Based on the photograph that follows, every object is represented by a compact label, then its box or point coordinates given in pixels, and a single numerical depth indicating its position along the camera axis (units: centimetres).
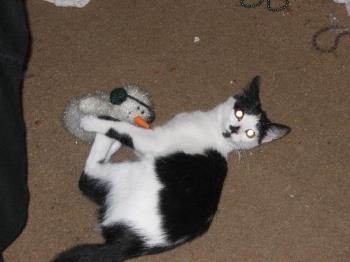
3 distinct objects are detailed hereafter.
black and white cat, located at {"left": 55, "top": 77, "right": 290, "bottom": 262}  137
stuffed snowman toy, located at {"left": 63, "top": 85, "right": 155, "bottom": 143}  148
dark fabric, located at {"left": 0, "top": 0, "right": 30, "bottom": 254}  119
